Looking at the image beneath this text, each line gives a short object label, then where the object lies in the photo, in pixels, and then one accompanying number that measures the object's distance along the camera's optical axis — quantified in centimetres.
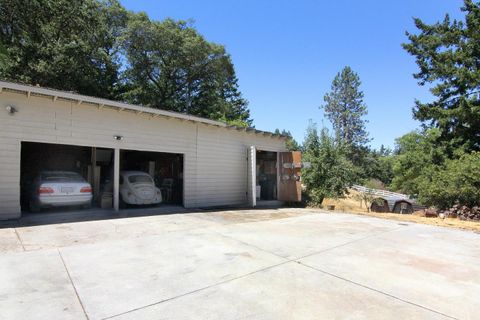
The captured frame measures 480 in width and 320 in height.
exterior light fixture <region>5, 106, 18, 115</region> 745
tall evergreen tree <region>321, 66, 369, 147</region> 4578
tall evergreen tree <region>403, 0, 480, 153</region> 1623
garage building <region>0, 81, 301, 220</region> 761
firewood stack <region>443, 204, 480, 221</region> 1236
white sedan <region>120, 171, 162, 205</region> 1051
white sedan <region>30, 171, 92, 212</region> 841
